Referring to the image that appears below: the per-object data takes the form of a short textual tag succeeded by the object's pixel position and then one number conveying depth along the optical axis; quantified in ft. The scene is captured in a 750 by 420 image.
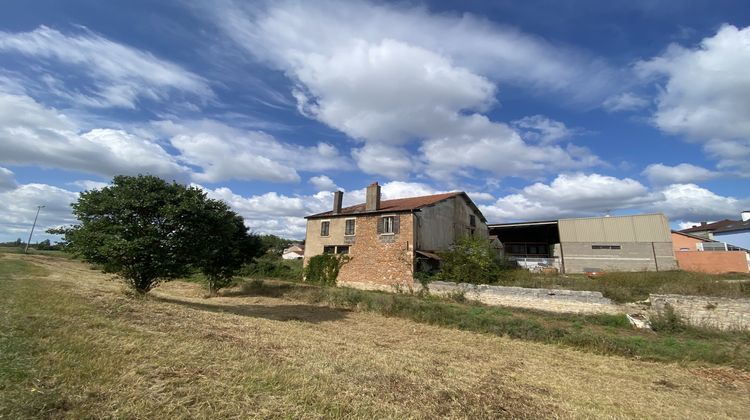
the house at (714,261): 88.17
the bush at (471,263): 69.05
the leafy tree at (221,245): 43.54
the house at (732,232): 130.00
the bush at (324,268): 87.40
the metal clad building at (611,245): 95.20
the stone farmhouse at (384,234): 78.18
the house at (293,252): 254.84
